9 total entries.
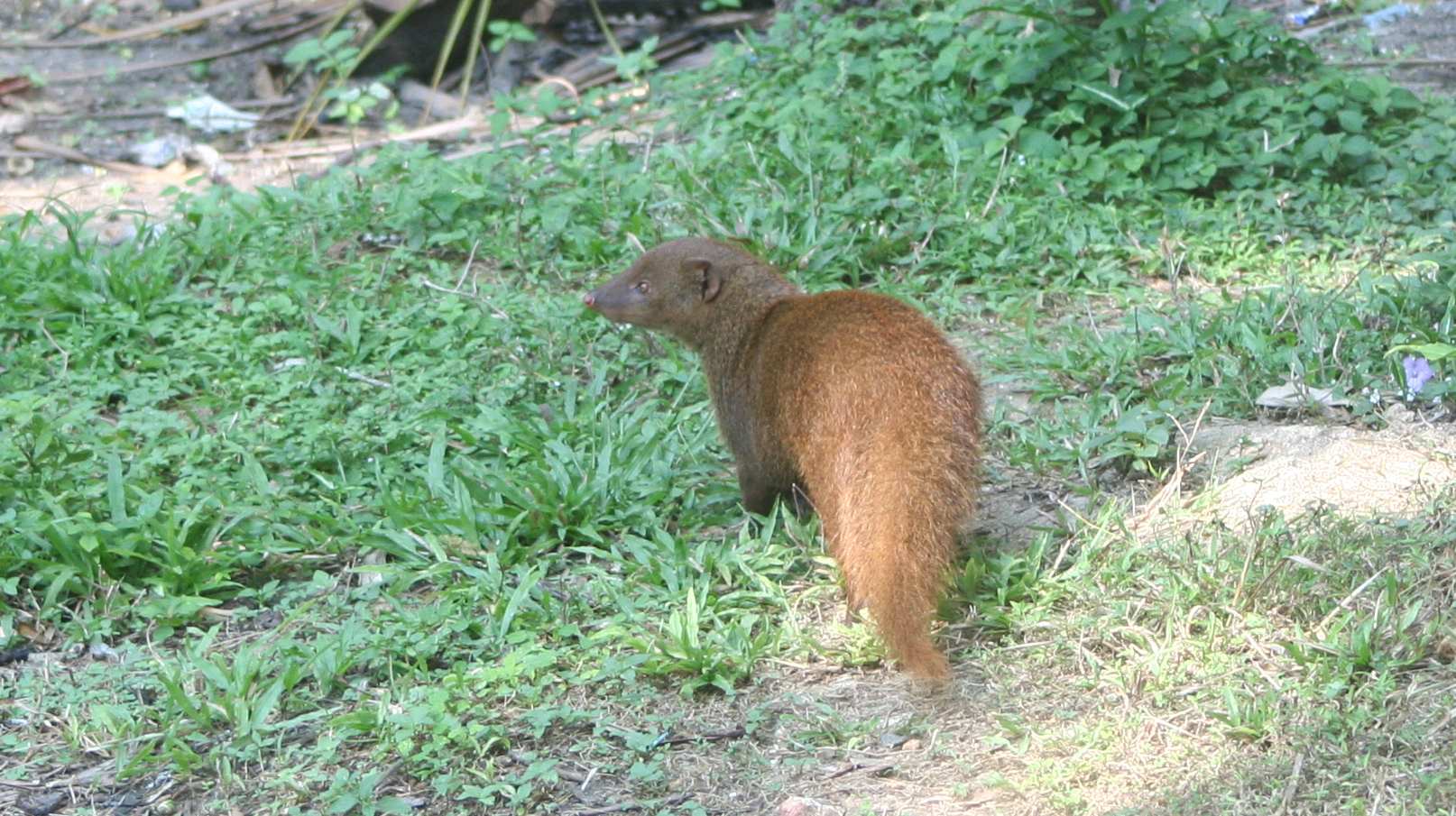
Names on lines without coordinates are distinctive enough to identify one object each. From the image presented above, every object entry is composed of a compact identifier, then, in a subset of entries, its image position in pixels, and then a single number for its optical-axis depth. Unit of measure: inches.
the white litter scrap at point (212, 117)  555.8
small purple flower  289.0
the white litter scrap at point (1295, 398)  294.8
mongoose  232.7
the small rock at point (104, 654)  263.1
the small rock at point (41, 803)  224.4
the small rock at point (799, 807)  209.8
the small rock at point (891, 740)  224.1
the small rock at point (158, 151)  529.0
